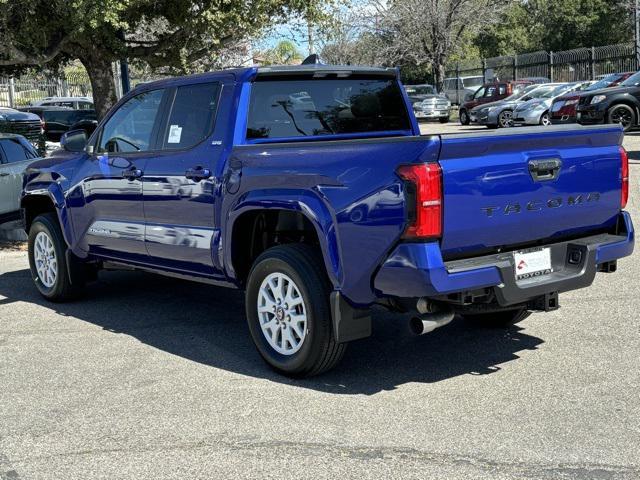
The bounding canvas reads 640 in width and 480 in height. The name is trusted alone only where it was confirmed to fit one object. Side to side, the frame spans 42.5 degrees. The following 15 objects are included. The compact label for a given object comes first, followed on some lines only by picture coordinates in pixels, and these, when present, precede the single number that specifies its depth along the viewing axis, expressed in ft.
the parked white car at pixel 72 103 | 109.70
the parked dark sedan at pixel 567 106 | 75.10
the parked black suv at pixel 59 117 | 88.84
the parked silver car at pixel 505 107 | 95.66
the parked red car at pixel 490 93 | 106.96
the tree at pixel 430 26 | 148.25
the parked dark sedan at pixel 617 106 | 64.37
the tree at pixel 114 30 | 43.50
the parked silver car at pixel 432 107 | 121.60
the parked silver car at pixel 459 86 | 153.58
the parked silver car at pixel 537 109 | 88.74
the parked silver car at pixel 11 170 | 37.04
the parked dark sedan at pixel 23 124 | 56.52
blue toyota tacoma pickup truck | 14.37
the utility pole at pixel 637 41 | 117.39
